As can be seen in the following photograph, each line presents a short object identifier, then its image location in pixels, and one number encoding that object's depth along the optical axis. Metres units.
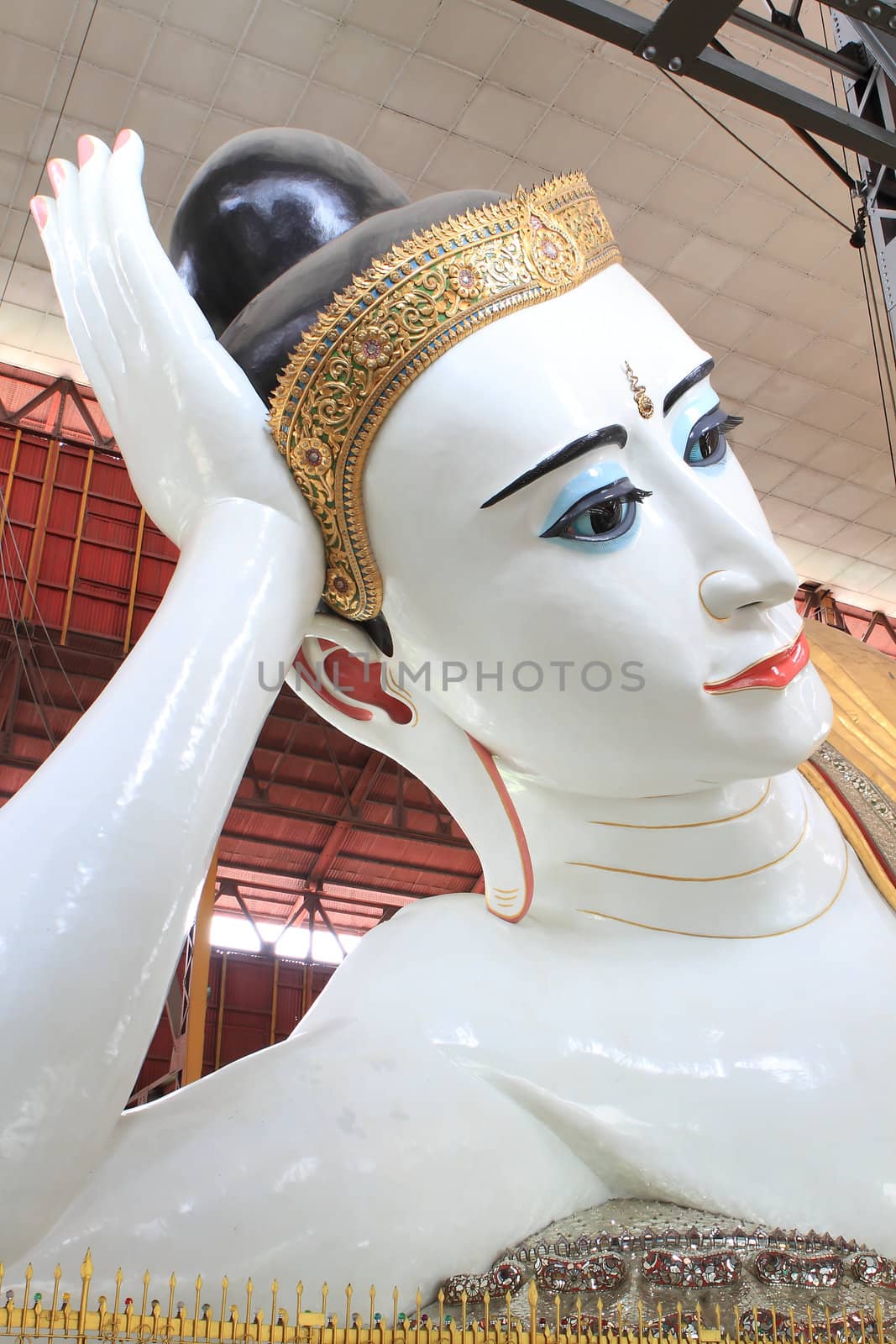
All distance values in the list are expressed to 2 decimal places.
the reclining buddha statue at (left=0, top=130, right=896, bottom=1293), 2.27
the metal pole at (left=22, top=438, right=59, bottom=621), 13.34
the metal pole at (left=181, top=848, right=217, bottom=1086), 12.51
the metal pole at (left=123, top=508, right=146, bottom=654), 13.73
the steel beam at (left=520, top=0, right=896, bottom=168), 4.78
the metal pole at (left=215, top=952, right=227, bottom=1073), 17.92
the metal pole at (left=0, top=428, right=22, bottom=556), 13.80
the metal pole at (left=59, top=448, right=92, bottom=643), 13.43
